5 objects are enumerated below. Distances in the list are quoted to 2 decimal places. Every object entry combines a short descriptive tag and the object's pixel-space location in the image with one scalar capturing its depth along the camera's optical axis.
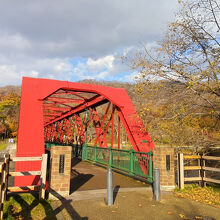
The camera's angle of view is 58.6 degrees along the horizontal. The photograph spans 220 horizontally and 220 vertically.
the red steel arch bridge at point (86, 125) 7.32
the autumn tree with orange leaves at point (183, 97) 6.75
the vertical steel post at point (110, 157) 10.48
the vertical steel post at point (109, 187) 4.88
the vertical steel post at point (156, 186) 5.32
